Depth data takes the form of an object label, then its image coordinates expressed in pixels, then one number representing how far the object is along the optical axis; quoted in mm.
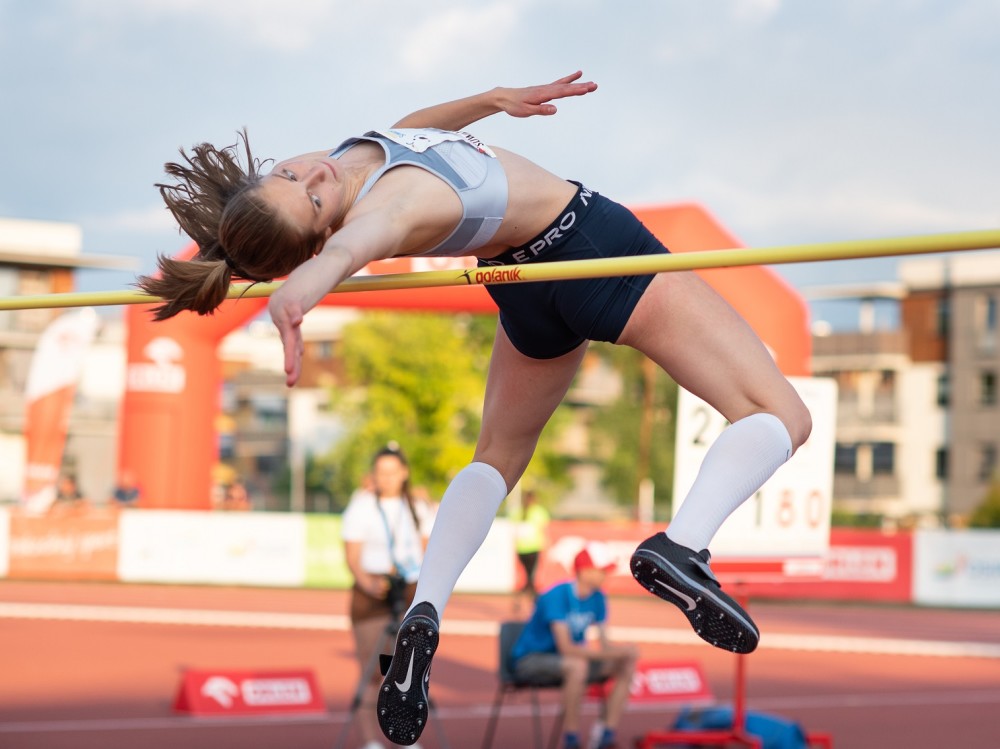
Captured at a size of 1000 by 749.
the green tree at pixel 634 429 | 42031
